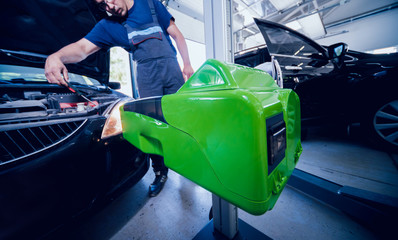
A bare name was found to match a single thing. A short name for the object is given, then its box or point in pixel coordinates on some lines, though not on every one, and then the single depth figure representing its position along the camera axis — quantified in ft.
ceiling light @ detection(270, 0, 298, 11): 14.19
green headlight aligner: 0.94
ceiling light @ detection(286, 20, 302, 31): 17.90
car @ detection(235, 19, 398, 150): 5.35
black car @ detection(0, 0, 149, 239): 1.64
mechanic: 3.29
